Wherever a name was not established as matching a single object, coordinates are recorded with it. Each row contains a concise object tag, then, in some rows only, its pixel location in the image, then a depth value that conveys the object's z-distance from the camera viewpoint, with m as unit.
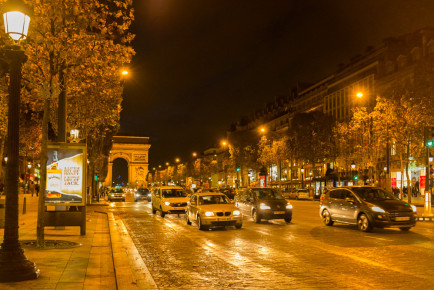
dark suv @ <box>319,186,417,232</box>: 16.11
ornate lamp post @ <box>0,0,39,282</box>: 7.77
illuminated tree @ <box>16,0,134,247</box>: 12.20
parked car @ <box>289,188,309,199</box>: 60.99
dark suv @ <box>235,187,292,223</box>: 20.95
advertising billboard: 14.29
